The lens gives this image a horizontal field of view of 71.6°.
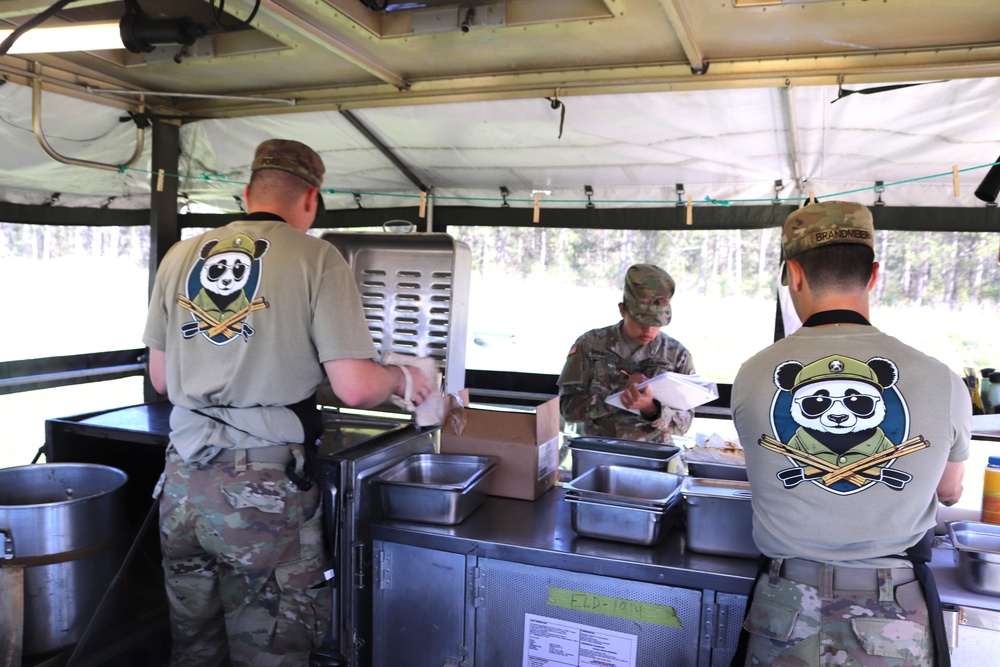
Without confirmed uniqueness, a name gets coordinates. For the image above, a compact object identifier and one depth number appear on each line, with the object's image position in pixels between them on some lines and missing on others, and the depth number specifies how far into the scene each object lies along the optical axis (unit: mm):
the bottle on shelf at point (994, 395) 2623
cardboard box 2393
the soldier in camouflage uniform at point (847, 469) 1455
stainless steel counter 1767
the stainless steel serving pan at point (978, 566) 1645
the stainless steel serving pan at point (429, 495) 2082
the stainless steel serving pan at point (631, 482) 2197
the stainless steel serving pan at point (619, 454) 2346
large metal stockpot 2111
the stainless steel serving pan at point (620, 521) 1906
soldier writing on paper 3365
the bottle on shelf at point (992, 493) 1975
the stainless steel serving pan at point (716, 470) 2123
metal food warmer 2115
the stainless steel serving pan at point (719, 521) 1829
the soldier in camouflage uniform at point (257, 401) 1901
